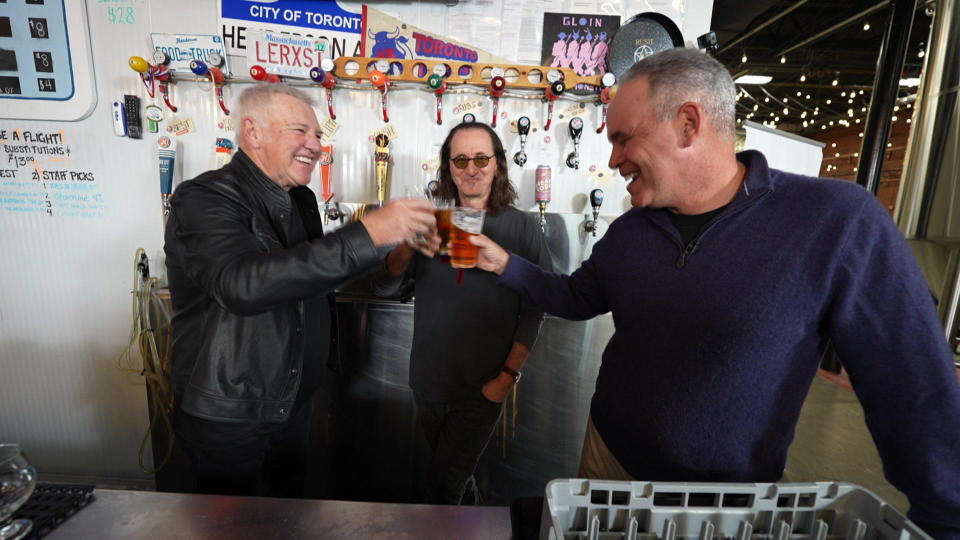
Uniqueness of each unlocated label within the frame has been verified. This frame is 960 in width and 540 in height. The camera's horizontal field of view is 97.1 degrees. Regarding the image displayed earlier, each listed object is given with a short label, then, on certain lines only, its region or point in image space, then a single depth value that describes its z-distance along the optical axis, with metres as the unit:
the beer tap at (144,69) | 2.37
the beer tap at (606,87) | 2.45
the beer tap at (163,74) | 2.41
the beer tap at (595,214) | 2.52
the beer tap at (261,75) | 2.40
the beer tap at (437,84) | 2.42
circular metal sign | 2.50
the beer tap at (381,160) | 2.54
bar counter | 0.87
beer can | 2.47
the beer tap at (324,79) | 2.41
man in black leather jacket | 1.15
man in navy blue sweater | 0.88
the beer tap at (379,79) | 2.44
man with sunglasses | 1.79
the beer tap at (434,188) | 2.05
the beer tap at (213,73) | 2.39
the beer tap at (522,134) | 2.53
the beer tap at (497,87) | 2.43
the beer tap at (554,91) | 2.45
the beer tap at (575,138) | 2.55
